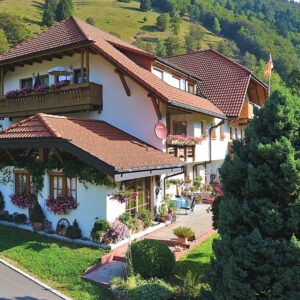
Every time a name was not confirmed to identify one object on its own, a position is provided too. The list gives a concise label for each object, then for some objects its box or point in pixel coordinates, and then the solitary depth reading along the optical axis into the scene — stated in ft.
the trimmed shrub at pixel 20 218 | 49.44
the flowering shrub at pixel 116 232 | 41.96
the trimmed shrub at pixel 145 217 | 48.57
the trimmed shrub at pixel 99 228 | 42.02
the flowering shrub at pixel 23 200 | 49.06
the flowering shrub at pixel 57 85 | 59.41
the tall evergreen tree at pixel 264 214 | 22.20
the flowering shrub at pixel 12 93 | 65.05
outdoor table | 59.98
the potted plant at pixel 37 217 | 47.03
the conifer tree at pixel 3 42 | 247.56
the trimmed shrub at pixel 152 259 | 32.27
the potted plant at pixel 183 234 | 41.37
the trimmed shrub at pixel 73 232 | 43.60
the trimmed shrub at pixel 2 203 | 52.44
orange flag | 71.49
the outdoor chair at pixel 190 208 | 58.80
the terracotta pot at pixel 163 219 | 51.90
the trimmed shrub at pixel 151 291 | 28.55
